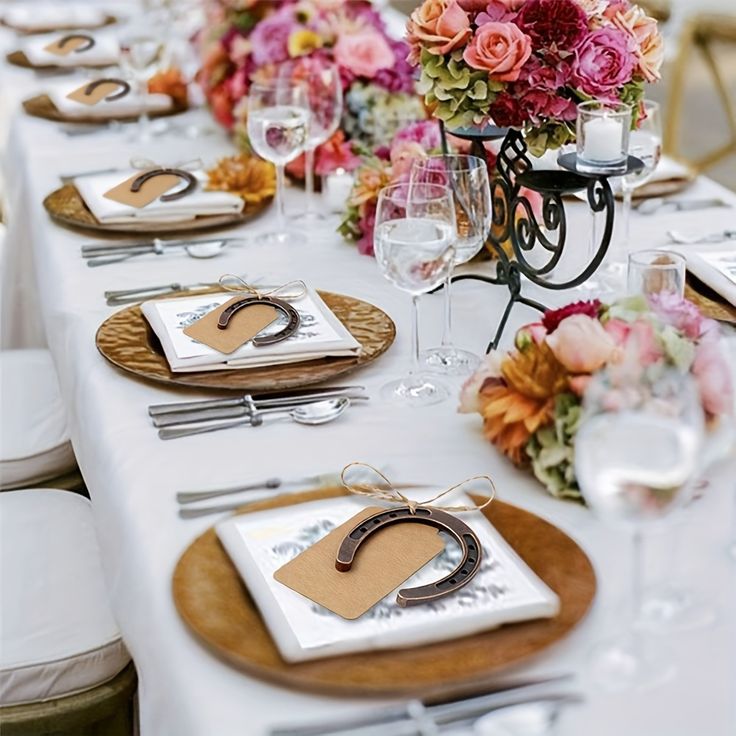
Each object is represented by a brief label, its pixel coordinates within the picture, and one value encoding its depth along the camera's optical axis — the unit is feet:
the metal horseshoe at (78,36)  11.63
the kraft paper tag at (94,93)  9.92
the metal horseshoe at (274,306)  6.18
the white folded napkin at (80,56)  11.45
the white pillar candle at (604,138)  6.13
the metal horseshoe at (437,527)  4.73
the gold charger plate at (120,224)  7.63
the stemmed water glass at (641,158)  7.17
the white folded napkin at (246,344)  6.06
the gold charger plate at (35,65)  11.38
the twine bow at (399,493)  5.14
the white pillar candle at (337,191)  8.08
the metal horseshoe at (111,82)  9.95
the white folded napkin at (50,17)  13.07
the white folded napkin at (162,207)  7.70
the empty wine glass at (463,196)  6.04
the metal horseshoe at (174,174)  7.85
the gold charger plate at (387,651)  4.48
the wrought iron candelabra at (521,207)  6.27
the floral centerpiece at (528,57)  6.20
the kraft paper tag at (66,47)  11.57
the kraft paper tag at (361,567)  4.73
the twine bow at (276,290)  6.55
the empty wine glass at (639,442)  4.35
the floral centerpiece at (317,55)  8.47
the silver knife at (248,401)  5.88
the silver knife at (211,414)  5.81
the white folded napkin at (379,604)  4.58
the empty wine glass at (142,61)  9.33
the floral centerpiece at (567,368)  5.20
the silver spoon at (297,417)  5.76
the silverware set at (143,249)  7.37
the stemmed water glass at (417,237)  5.75
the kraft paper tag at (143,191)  7.81
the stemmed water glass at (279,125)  7.41
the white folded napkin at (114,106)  9.85
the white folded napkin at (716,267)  6.66
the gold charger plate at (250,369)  5.97
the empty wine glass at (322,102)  7.78
